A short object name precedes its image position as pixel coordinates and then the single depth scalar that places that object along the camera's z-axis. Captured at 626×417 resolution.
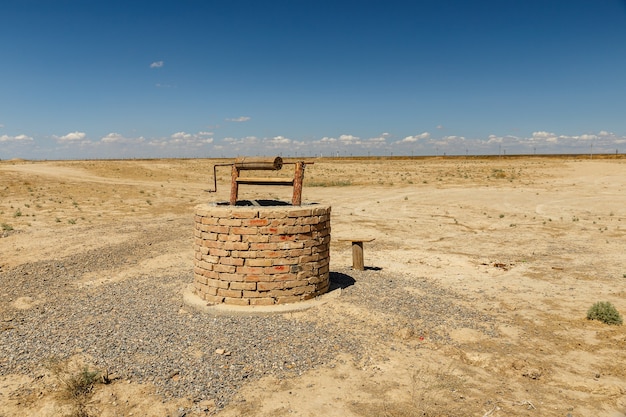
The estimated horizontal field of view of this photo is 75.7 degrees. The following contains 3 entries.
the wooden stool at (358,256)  10.24
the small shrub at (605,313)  7.06
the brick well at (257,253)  7.20
